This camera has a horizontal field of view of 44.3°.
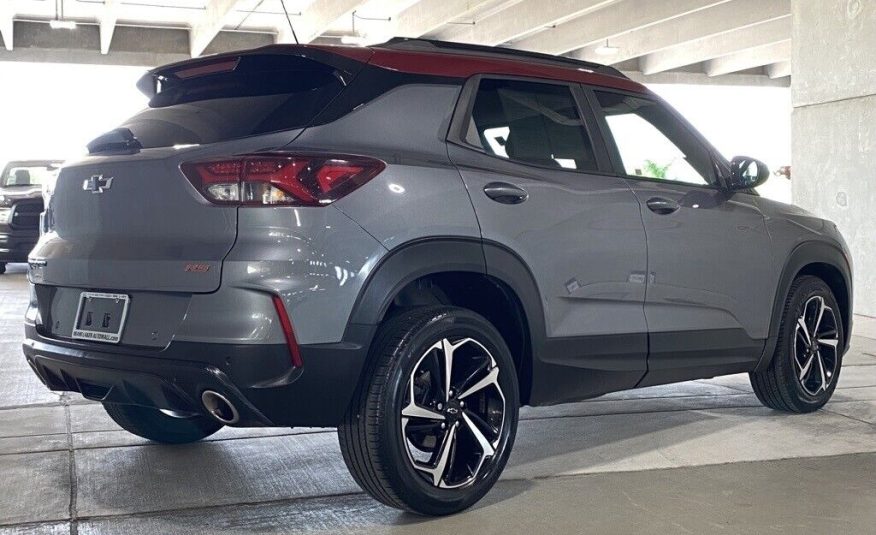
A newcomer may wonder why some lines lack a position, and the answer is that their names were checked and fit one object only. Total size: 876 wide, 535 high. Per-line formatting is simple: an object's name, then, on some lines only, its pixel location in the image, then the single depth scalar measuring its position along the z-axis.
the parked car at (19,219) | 15.48
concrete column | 9.71
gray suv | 3.17
